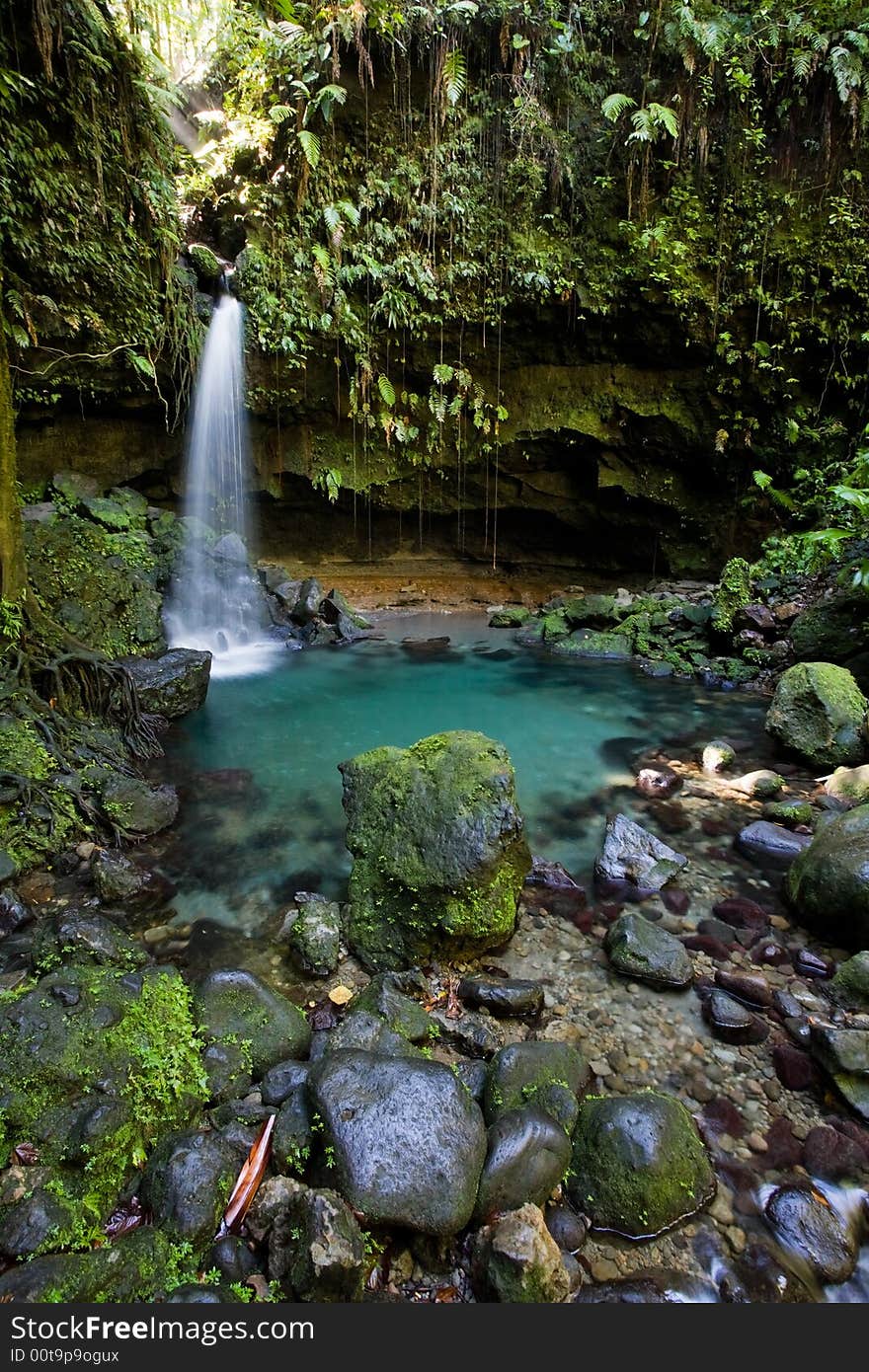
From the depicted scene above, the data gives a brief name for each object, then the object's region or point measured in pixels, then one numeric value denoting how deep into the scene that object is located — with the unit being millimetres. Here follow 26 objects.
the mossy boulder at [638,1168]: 2402
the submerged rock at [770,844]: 5059
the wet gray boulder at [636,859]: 4758
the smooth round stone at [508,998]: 3482
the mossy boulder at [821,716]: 6594
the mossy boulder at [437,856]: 3783
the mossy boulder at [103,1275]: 1879
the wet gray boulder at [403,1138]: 2229
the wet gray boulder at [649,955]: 3740
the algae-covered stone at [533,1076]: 2734
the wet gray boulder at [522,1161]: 2363
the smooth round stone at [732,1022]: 3357
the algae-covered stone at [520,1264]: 2070
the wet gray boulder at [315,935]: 3795
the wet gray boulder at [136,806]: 5277
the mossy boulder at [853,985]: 3512
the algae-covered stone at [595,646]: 12016
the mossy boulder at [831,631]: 8945
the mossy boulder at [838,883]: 3891
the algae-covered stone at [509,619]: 14062
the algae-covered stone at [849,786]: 5711
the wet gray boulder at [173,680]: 7695
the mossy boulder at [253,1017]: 3064
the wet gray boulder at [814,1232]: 2303
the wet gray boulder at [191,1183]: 2205
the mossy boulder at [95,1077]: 2334
